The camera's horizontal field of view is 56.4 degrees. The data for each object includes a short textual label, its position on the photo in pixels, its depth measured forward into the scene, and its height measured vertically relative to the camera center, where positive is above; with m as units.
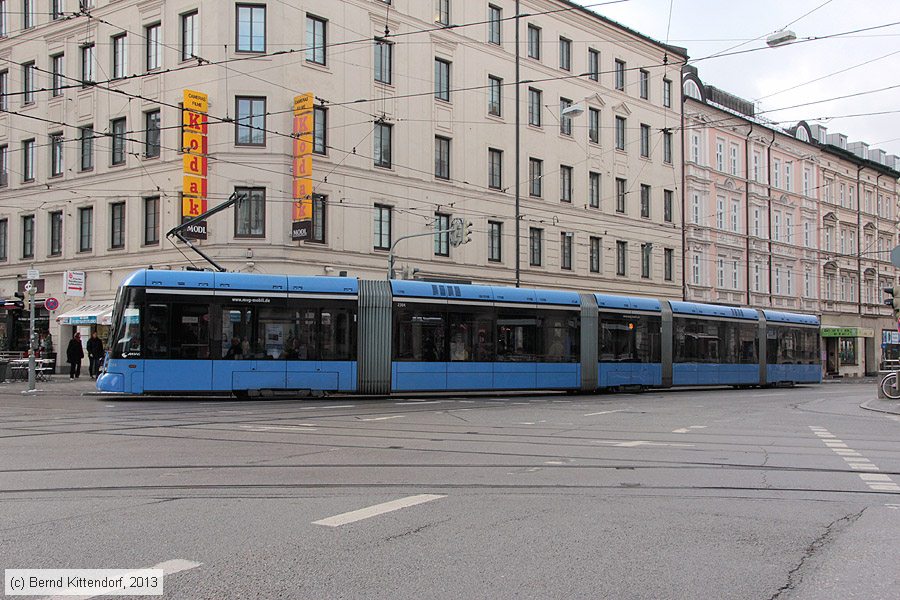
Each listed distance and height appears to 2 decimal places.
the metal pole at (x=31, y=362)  24.03 -0.94
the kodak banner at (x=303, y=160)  29.70 +6.04
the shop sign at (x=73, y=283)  30.61 +1.70
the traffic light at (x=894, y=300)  21.76 +0.81
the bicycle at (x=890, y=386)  24.32 -1.64
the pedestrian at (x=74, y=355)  31.12 -0.95
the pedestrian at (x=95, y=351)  30.16 -0.77
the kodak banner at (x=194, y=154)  28.92 +6.12
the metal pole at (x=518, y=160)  38.81 +7.93
